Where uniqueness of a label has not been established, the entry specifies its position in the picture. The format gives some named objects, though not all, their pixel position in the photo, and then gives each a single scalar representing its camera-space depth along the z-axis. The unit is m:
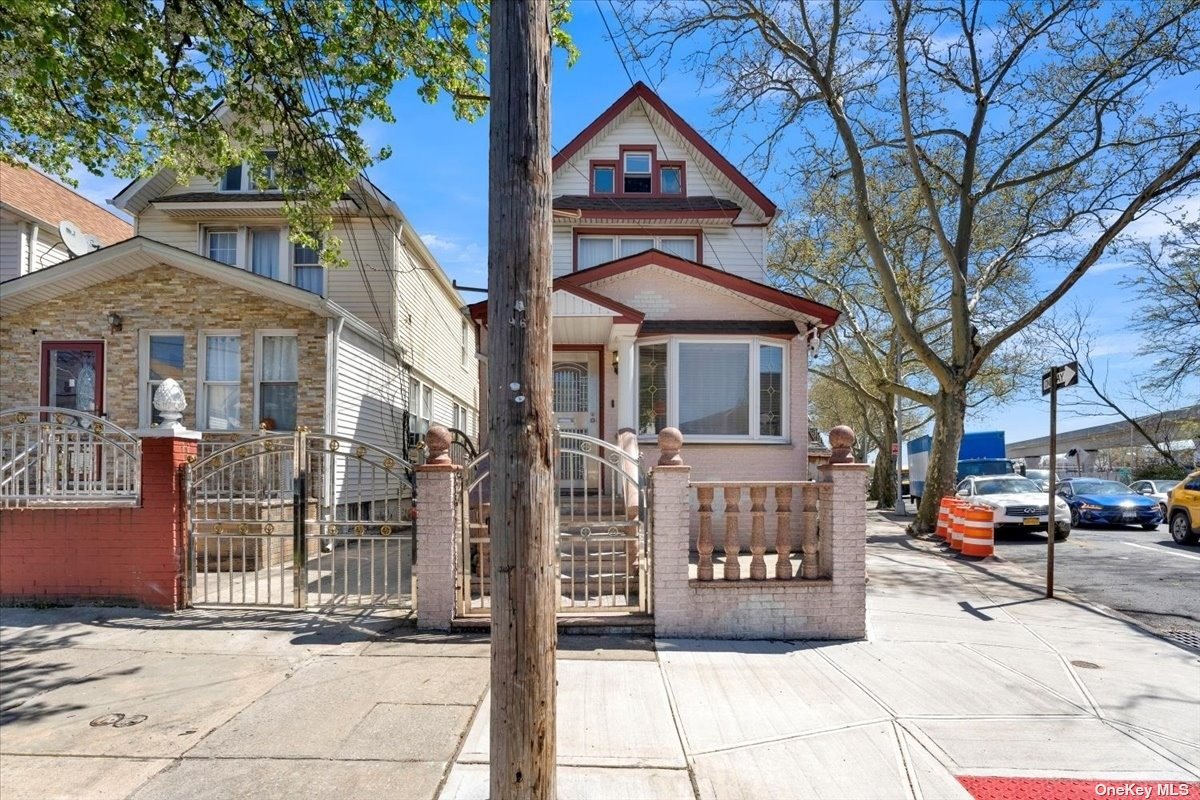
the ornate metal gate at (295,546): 6.43
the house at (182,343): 10.99
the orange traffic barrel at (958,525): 11.94
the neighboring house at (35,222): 13.48
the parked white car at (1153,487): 25.58
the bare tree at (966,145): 12.60
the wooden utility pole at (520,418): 2.62
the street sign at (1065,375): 7.73
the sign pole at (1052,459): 7.91
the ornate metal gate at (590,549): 6.10
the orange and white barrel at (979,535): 11.33
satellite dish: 13.91
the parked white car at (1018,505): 14.22
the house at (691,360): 10.48
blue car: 17.52
